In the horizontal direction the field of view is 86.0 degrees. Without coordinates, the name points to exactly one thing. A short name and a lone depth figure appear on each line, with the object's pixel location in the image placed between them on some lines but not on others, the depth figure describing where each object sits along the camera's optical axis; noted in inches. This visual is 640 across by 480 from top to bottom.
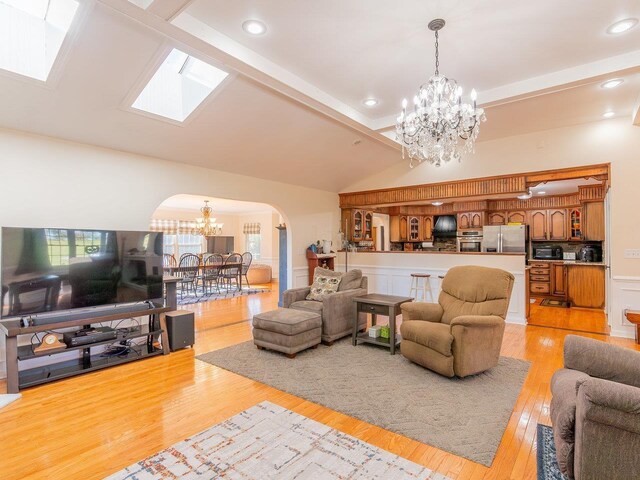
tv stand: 120.2
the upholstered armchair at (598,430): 60.9
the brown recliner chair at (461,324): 124.9
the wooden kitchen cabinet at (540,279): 291.6
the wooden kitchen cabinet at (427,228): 371.9
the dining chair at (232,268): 354.0
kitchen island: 217.0
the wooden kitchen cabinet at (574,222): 301.7
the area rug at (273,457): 77.9
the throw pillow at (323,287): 188.5
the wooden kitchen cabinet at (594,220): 275.3
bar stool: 254.7
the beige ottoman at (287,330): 150.8
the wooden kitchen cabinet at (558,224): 305.7
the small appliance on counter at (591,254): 274.4
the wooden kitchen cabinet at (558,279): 280.2
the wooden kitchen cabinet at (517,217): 323.0
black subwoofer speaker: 163.2
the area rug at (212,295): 306.8
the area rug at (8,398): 111.8
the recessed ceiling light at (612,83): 145.0
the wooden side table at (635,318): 167.8
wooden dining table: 320.3
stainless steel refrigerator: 290.0
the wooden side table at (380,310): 155.8
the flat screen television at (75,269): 126.5
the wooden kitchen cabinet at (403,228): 377.4
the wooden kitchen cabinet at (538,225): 314.3
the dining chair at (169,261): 382.4
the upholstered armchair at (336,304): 169.1
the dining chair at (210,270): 333.7
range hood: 359.5
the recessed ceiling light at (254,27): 108.3
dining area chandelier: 374.6
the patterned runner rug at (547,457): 77.0
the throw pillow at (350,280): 188.7
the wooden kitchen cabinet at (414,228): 375.6
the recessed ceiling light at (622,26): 109.1
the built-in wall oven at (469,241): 326.0
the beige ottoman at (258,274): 434.3
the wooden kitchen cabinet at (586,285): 260.7
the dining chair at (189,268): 321.7
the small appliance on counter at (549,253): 306.3
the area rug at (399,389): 94.3
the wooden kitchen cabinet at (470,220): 331.5
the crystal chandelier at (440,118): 118.6
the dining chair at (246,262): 382.6
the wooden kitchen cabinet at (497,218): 328.8
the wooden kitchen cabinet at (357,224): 304.2
